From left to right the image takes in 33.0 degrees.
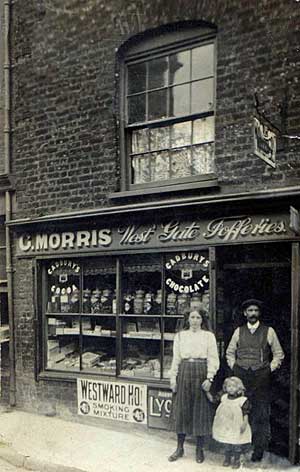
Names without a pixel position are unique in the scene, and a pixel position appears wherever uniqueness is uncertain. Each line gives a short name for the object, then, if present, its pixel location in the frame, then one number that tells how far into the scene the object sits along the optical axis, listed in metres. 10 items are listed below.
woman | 5.79
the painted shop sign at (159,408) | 6.48
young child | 5.53
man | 5.71
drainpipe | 7.92
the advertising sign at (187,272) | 6.37
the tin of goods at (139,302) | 6.88
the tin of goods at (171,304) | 6.57
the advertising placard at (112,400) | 6.72
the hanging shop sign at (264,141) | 5.14
